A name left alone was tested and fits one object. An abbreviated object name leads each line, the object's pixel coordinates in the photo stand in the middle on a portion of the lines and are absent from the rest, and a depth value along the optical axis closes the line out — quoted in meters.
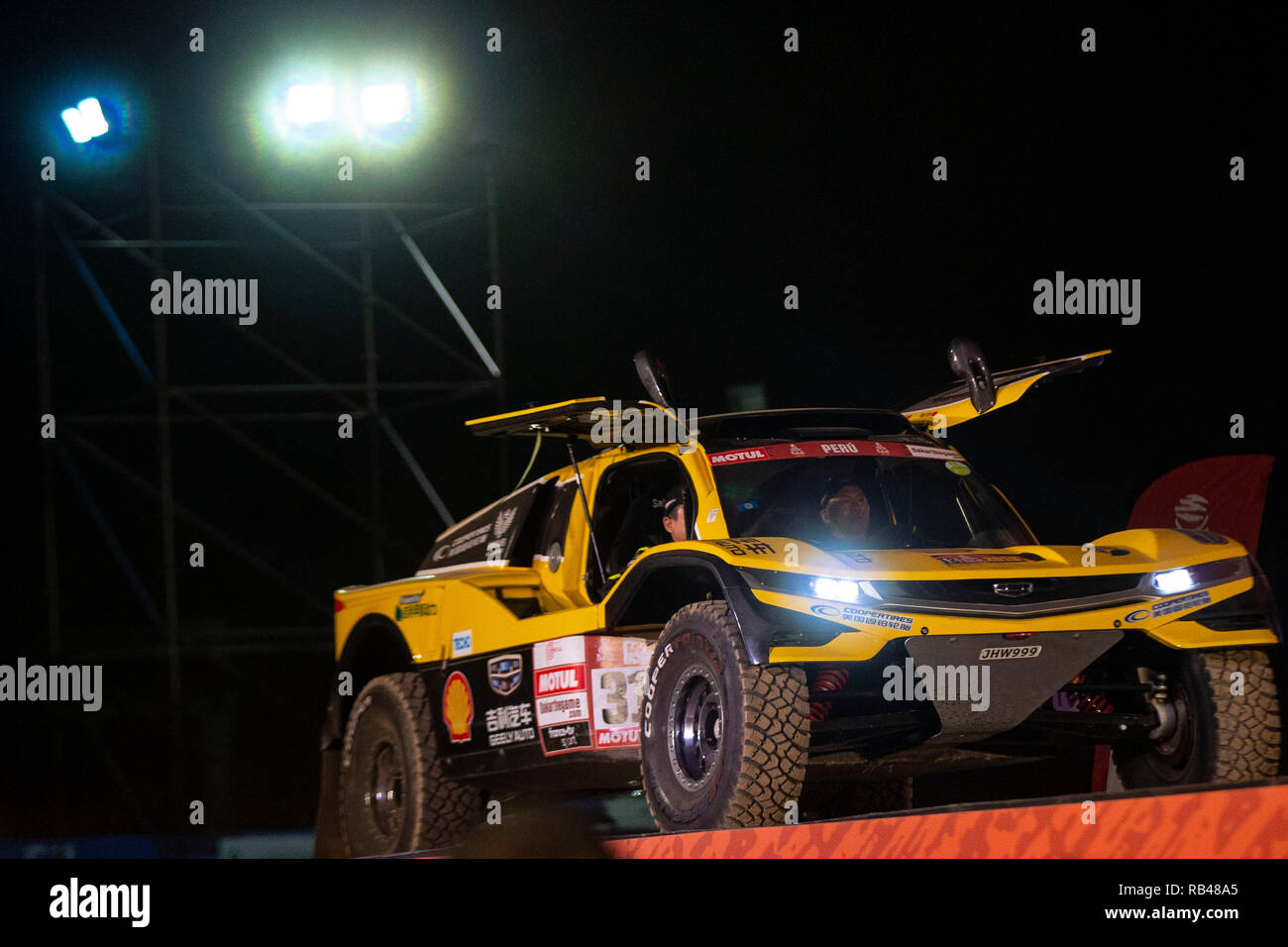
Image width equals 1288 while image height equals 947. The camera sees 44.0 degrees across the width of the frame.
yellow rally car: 5.35
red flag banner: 9.23
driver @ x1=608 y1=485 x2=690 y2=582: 6.70
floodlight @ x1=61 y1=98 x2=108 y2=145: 12.34
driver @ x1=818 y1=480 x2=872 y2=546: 6.50
